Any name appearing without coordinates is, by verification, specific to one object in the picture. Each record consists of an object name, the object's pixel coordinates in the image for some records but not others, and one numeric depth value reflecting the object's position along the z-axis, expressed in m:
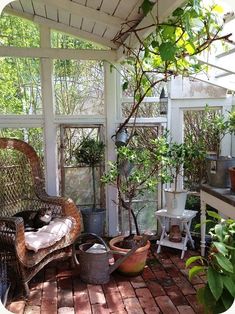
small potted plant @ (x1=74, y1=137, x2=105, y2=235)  3.12
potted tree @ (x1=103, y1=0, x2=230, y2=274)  1.84
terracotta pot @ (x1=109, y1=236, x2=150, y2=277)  2.60
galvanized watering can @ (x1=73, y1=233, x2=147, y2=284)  2.46
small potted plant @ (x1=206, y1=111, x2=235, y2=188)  2.59
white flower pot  3.08
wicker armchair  2.50
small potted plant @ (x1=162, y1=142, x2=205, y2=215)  2.99
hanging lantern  3.18
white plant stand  3.03
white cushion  2.32
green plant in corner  1.46
